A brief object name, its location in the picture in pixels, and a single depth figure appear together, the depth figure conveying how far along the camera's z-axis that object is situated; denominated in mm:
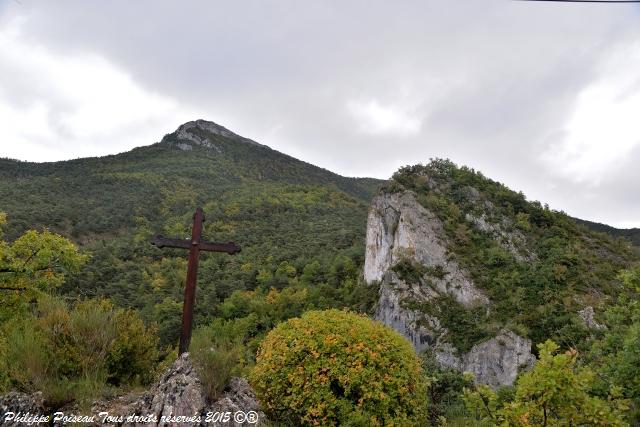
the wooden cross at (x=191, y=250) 5770
